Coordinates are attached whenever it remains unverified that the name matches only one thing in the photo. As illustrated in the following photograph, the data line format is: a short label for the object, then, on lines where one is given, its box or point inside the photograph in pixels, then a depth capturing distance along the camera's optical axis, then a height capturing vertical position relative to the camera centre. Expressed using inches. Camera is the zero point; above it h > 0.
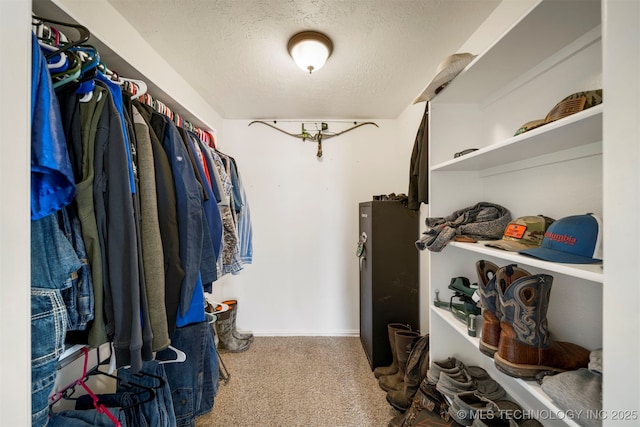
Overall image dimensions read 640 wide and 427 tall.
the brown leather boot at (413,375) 56.6 -39.6
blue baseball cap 24.4 -3.2
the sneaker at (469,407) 35.3 -30.7
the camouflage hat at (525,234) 31.6 -3.0
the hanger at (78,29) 23.6 +19.7
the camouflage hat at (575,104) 24.9 +11.9
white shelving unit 27.5 +8.8
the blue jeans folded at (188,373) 41.9 -28.8
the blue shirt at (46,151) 20.9 +5.7
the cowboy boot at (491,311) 31.4 -13.9
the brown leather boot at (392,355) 68.9 -42.4
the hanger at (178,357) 39.6 -24.5
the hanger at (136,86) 36.0 +20.0
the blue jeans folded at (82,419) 29.3 -26.5
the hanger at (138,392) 35.2 -27.5
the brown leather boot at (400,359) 63.7 -41.0
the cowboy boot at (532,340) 28.0 -15.4
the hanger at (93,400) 31.2 -26.3
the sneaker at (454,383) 40.3 -29.9
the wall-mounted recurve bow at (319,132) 96.0 +33.2
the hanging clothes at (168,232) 33.5 -2.6
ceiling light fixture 51.2 +37.2
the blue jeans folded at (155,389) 35.3 -28.1
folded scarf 40.5 -2.3
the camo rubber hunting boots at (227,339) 85.3 -46.0
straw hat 37.4 +23.7
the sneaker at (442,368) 44.0 -29.9
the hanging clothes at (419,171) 59.7 +11.1
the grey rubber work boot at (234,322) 88.8 -42.1
